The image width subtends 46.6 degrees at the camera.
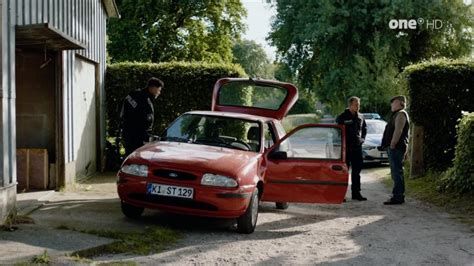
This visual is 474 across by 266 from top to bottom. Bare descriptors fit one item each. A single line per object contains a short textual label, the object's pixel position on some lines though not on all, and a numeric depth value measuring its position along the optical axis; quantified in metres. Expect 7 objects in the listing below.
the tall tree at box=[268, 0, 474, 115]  31.48
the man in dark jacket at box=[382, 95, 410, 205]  10.35
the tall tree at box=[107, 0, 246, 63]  33.03
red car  7.13
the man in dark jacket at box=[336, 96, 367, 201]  10.95
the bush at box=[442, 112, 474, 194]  10.59
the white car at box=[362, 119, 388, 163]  17.91
